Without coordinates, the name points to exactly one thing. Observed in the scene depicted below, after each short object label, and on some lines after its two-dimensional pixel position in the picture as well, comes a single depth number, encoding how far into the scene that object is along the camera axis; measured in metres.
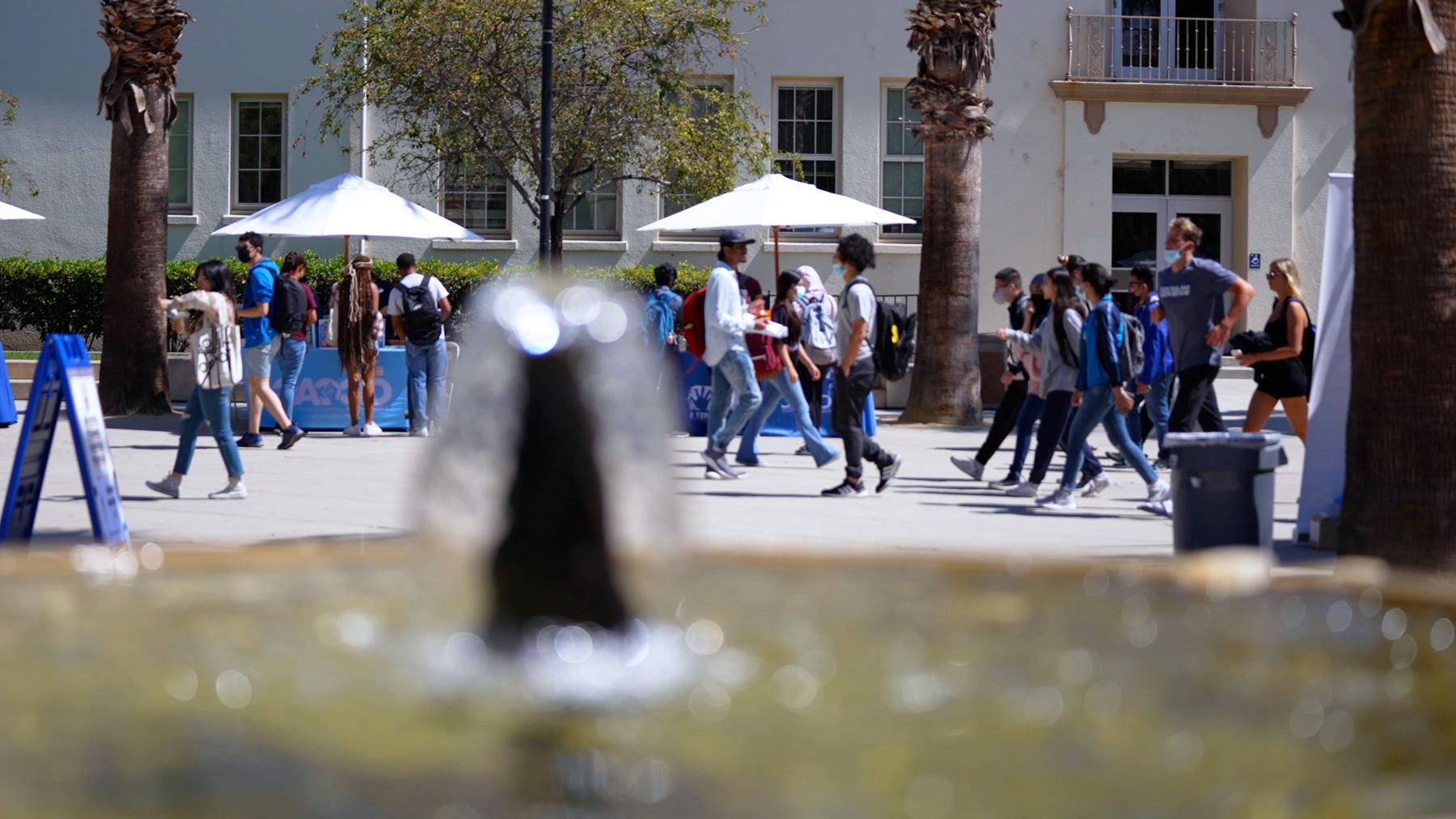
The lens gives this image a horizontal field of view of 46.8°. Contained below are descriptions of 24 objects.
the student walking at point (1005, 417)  12.52
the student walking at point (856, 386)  11.27
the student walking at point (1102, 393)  10.61
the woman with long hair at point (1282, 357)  11.12
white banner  9.23
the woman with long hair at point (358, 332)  16.64
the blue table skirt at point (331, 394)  17.19
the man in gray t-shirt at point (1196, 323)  11.05
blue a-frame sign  7.62
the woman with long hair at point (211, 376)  10.73
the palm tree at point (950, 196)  18.17
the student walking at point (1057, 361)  11.18
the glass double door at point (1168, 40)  28.91
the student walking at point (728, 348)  12.24
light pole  20.59
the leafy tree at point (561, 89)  24.38
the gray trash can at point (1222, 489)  7.95
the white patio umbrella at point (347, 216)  17.94
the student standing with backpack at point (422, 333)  16.59
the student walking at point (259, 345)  14.65
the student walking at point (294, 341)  16.00
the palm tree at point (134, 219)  17.88
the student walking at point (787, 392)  12.60
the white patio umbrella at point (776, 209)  18.30
